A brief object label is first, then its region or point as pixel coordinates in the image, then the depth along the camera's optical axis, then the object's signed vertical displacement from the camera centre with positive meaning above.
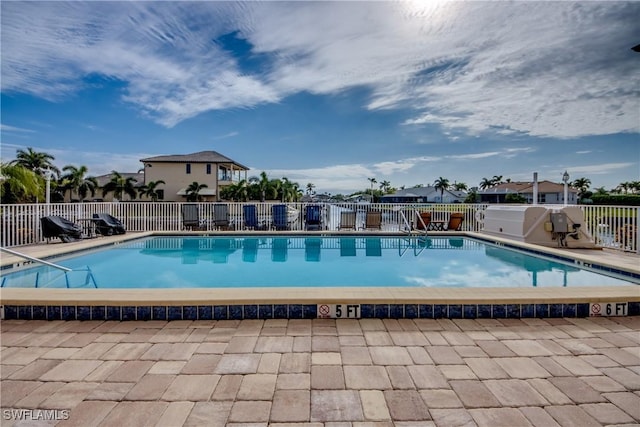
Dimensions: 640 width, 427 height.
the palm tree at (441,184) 60.80 +4.29
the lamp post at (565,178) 8.99 +0.74
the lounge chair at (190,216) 10.26 -0.10
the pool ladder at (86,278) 4.85 -0.94
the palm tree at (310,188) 83.32 +5.44
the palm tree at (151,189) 32.06 +2.14
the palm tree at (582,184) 59.86 +3.98
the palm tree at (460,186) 69.12 +4.46
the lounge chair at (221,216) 10.44 -0.11
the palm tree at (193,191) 31.06 +1.86
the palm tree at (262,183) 34.12 +2.75
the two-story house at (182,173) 32.53 +3.66
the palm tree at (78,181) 33.28 +3.06
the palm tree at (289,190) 38.72 +2.43
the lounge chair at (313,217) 10.25 -0.17
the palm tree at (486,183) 71.75 +5.17
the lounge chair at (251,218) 10.12 -0.18
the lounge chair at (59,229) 7.40 -0.31
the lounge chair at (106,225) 8.78 -0.28
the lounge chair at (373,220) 10.08 -0.28
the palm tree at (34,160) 32.89 +5.06
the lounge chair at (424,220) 10.38 -0.31
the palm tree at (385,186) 72.56 +4.90
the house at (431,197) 60.16 +2.21
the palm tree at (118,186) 32.50 +2.49
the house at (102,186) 34.15 +2.51
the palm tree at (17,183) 14.09 +1.29
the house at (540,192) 45.81 +2.12
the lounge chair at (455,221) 10.20 -0.34
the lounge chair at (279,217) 10.07 -0.16
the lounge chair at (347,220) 10.05 -0.27
